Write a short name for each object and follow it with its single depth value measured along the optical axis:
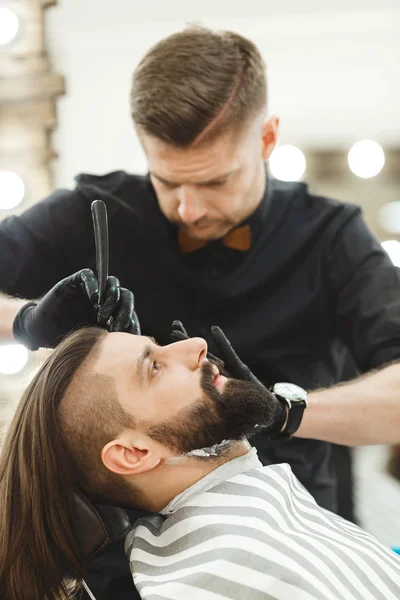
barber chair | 1.20
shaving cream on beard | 1.27
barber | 1.55
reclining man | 1.16
